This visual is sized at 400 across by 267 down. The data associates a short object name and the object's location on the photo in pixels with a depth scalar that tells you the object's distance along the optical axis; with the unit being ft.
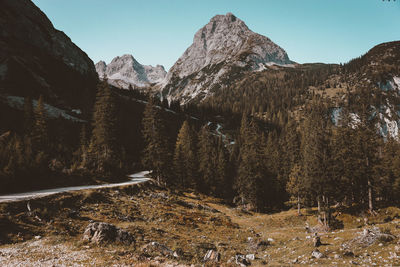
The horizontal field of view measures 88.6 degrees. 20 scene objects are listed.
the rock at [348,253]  44.00
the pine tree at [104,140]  129.90
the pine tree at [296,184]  132.46
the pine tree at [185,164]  167.03
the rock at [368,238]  47.43
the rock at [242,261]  48.99
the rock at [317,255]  46.51
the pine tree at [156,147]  139.44
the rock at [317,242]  55.48
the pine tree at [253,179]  150.51
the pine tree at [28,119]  137.22
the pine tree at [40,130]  125.10
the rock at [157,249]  47.32
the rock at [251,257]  55.42
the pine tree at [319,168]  100.01
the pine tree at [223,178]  181.88
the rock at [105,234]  49.64
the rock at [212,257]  48.16
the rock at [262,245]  69.15
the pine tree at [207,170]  177.58
